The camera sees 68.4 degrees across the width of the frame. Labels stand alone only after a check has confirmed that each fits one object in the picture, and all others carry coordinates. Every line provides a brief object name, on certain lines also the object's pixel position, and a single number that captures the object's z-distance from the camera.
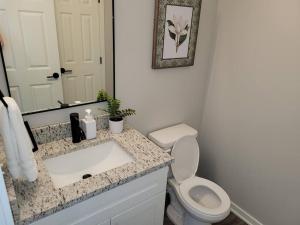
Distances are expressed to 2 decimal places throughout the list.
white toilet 1.60
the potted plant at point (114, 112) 1.42
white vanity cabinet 0.96
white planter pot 1.42
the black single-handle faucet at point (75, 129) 1.29
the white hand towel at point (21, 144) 0.84
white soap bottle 1.33
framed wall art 1.51
